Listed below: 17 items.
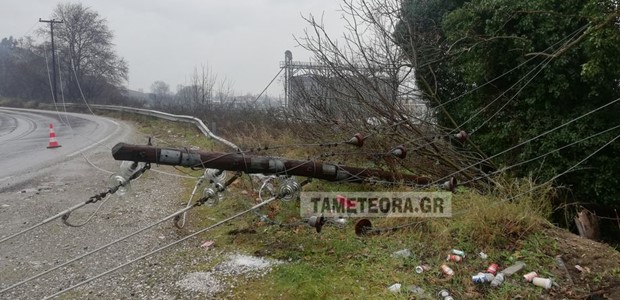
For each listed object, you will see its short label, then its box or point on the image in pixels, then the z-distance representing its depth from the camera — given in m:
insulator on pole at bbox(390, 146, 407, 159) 4.25
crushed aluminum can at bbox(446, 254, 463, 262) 3.64
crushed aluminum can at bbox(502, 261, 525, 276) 3.40
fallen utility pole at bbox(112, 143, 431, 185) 3.05
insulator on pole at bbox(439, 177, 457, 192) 4.39
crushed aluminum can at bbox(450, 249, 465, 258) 3.72
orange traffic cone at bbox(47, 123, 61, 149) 9.62
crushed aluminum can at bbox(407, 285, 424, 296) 3.16
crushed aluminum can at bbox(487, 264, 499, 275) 3.43
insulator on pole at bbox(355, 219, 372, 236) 4.23
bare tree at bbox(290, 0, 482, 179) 6.67
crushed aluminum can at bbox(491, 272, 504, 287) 3.28
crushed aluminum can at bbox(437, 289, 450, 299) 3.14
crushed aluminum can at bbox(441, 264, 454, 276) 3.45
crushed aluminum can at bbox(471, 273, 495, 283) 3.31
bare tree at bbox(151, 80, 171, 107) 23.41
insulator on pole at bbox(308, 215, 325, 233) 3.75
